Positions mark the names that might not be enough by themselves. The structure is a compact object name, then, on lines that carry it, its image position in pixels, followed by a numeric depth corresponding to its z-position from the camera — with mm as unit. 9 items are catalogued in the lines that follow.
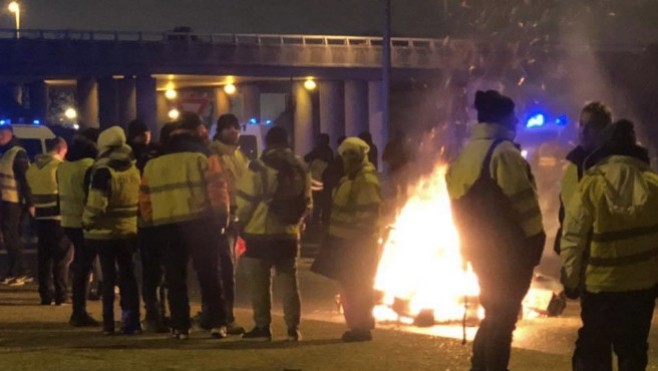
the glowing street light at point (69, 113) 105425
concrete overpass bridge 54531
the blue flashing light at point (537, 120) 29234
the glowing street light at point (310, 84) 58625
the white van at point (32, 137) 28141
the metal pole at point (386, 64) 27469
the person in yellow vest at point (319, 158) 22250
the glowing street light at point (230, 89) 61344
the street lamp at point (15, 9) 69938
